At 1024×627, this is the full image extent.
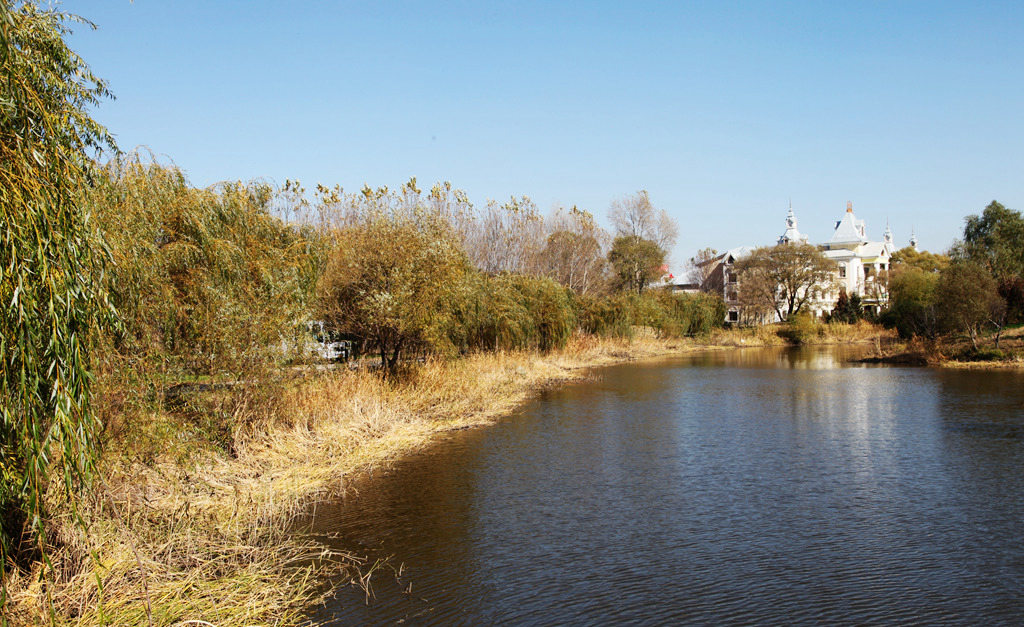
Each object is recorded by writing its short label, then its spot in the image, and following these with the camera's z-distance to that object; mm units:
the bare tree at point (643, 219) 68625
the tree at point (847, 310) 63375
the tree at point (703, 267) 82688
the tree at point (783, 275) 63625
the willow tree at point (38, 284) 5270
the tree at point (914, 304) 39219
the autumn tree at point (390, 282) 18266
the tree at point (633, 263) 61125
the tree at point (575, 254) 53938
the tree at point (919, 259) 80875
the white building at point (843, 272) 68812
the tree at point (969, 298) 33781
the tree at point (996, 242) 51562
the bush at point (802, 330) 58094
